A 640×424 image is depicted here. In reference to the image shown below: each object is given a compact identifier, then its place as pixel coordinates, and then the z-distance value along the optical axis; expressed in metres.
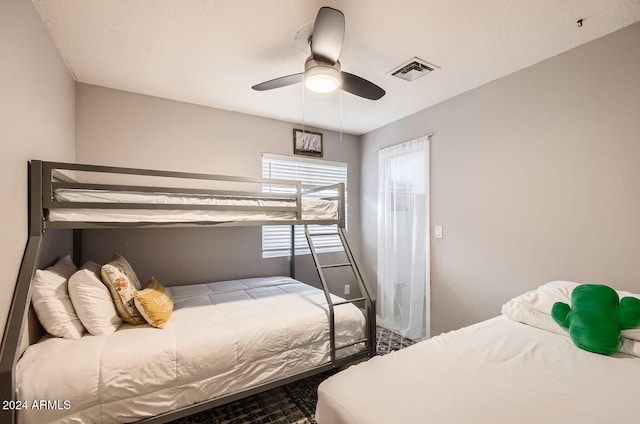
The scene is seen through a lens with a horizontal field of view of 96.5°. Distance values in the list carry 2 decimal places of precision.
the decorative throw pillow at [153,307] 1.74
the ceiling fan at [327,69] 1.45
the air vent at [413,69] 2.15
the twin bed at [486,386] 1.00
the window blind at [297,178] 3.33
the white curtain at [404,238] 3.03
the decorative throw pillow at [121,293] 1.74
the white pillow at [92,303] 1.59
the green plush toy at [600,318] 1.44
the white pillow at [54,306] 1.49
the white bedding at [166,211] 1.61
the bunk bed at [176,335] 1.31
